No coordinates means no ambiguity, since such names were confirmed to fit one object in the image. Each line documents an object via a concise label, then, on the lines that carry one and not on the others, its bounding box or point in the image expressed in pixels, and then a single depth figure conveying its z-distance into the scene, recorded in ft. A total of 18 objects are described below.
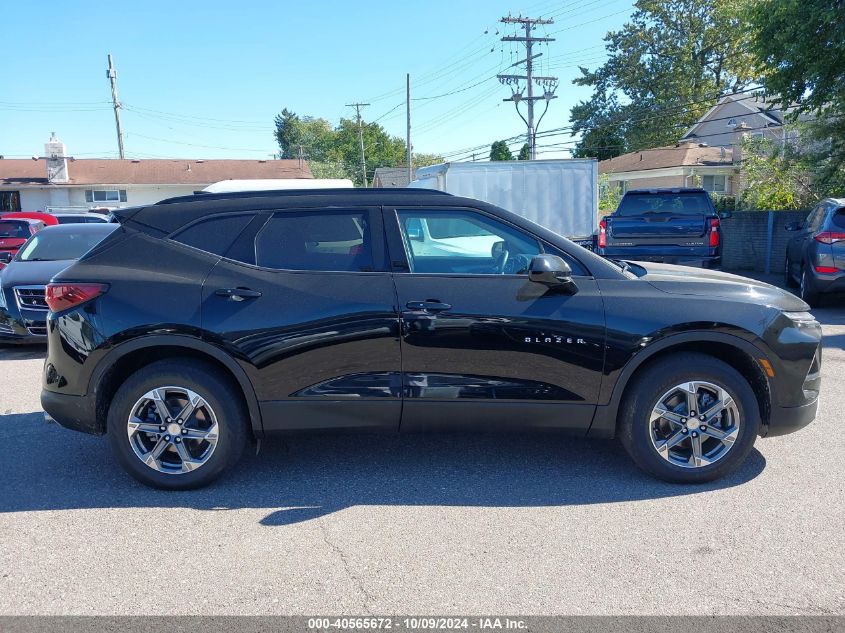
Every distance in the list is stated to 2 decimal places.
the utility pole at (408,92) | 153.38
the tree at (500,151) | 168.96
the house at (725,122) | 146.20
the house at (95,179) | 139.64
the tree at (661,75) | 166.71
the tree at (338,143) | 350.43
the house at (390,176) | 207.72
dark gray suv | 33.63
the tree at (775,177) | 64.56
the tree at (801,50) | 44.29
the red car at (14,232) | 44.73
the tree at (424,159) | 373.93
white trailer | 53.83
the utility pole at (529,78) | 131.64
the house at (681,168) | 139.64
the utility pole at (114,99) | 152.35
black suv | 14.15
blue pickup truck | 38.22
